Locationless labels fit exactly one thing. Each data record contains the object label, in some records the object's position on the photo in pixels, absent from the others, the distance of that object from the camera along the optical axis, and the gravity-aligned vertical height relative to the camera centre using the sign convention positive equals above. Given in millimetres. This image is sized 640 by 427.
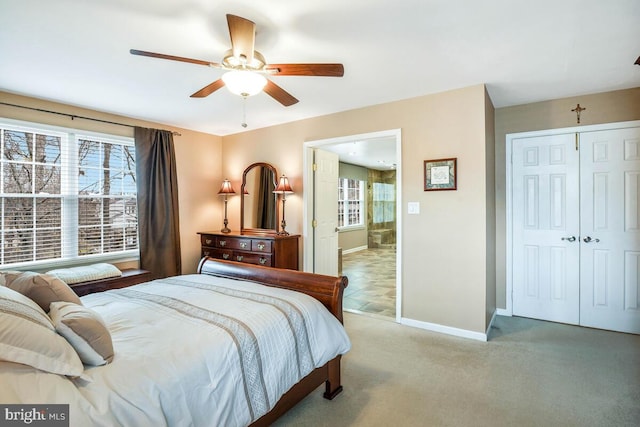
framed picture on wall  3176 +363
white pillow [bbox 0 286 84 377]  1028 -436
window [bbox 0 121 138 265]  3240 +192
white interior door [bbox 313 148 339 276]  4363 -27
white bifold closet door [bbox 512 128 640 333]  3223 -196
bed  1069 -596
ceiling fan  1825 +877
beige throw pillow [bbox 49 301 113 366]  1204 -471
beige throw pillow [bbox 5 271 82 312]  1574 -377
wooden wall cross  3359 +1044
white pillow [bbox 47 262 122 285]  3152 -616
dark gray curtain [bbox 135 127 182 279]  4074 +115
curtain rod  3218 +1075
